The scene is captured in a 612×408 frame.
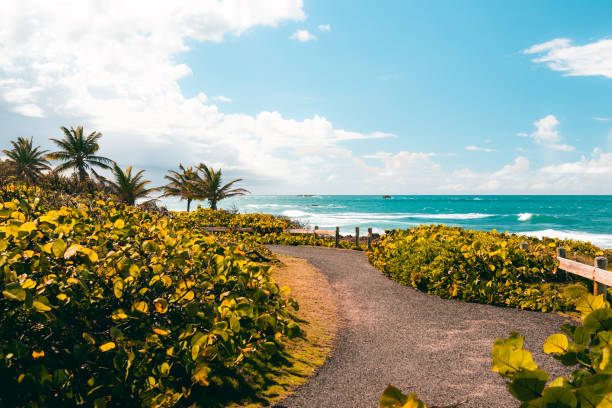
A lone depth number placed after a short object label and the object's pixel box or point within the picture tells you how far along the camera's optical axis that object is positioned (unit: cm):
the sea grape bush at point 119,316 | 242
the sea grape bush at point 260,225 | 2017
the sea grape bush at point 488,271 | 780
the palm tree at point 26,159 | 3531
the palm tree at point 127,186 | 2817
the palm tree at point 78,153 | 3081
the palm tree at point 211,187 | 2953
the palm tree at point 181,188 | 2984
